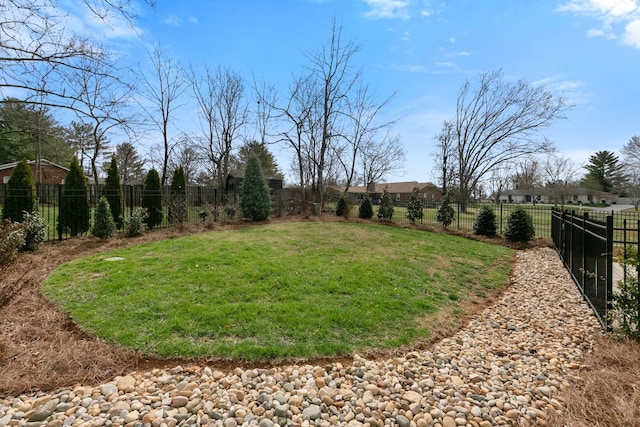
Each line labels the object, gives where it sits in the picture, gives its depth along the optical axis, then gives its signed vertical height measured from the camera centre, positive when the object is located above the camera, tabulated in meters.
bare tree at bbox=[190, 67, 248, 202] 16.09 +5.45
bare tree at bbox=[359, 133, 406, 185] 21.54 +2.99
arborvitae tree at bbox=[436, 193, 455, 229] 13.02 -0.38
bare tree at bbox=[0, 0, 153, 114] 3.49 +1.97
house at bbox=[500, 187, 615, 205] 41.90 +1.22
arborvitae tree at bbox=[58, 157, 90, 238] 8.70 +0.12
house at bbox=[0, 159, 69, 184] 23.02 +3.17
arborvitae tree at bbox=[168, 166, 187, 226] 10.61 +0.03
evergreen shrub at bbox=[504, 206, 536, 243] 10.52 -0.85
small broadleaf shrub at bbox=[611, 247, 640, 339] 3.03 -1.06
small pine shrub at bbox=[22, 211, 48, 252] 6.97 -0.54
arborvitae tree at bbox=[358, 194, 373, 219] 14.54 -0.18
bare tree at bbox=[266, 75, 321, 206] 15.63 +4.54
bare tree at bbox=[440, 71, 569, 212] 21.19 +5.68
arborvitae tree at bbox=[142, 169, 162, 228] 10.91 +0.12
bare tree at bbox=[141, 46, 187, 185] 14.76 +7.27
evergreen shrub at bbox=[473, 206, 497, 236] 11.79 -0.77
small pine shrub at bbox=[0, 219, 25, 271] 3.43 -0.44
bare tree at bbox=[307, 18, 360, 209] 14.69 +5.57
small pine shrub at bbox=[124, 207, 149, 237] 8.98 -0.50
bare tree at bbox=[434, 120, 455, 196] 26.44 +4.53
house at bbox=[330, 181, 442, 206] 51.50 +2.83
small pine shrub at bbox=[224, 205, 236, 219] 12.80 -0.17
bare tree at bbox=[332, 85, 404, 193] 17.25 +3.50
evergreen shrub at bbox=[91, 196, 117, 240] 8.23 -0.37
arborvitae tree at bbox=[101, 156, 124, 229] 10.17 +0.65
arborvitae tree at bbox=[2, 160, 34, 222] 7.78 +0.24
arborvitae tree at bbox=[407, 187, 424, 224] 13.65 -0.15
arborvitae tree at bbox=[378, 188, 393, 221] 13.88 -0.13
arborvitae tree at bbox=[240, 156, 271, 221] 12.01 +0.53
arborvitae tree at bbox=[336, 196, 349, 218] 14.59 -0.11
